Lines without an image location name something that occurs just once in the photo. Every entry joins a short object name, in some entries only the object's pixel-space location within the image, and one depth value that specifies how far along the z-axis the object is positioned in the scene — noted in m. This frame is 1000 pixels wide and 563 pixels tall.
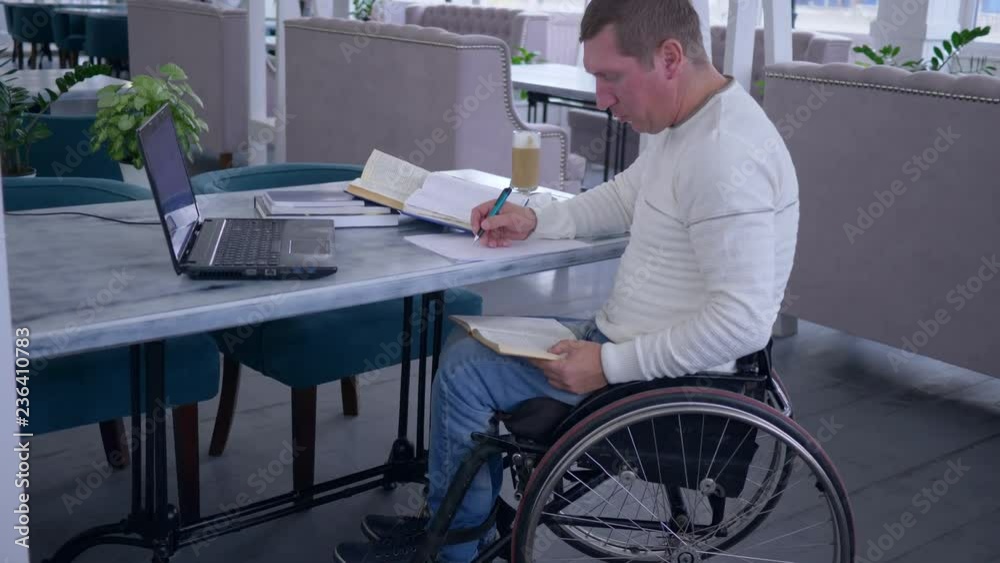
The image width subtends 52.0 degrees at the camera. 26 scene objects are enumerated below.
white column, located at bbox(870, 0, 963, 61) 6.91
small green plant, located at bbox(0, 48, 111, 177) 2.81
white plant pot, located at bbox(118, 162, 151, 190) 3.52
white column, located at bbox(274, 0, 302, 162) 5.03
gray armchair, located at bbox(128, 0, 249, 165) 5.60
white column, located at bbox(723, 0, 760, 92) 3.40
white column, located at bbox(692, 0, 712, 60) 2.94
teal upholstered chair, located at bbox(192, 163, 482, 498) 1.91
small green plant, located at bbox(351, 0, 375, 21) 8.92
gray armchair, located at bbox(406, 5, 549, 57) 8.76
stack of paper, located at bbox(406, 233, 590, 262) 1.61
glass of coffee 2.21
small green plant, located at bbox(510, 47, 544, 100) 6.82
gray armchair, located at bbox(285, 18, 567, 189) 3.84
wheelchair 1.38
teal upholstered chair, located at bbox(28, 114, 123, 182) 2.98
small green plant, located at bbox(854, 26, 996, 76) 3.55
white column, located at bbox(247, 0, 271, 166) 5.34
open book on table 1.79
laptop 1.39
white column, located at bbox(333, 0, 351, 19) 5.43
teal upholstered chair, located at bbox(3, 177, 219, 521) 1.64
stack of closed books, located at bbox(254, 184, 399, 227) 1.78
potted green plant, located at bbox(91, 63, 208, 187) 2.49
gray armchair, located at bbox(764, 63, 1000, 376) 2.80
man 1.38
